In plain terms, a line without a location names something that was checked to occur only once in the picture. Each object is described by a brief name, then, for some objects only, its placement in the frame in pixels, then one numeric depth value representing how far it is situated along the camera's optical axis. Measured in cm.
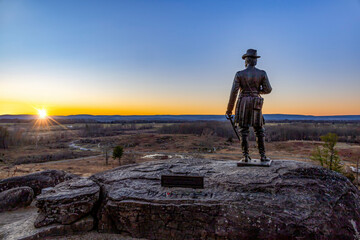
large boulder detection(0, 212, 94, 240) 478
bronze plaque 534
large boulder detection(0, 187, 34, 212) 775
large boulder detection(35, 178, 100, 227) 504
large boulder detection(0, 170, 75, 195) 910
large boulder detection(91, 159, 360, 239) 434
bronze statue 628
